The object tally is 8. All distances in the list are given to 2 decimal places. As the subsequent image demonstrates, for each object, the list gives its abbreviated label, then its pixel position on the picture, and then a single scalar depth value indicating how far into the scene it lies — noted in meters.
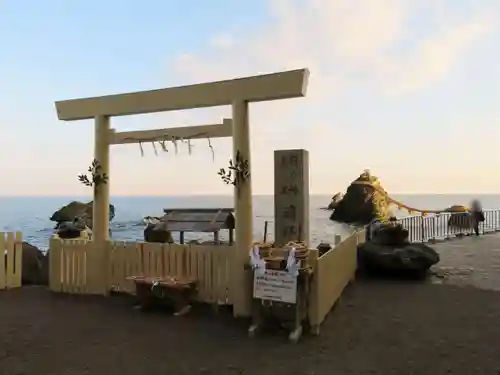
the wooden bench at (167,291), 6.88
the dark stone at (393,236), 10.73
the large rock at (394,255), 9.87
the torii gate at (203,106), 6.36
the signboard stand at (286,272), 5.79
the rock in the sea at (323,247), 9.39
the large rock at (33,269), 9.43
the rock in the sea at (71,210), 53.92
